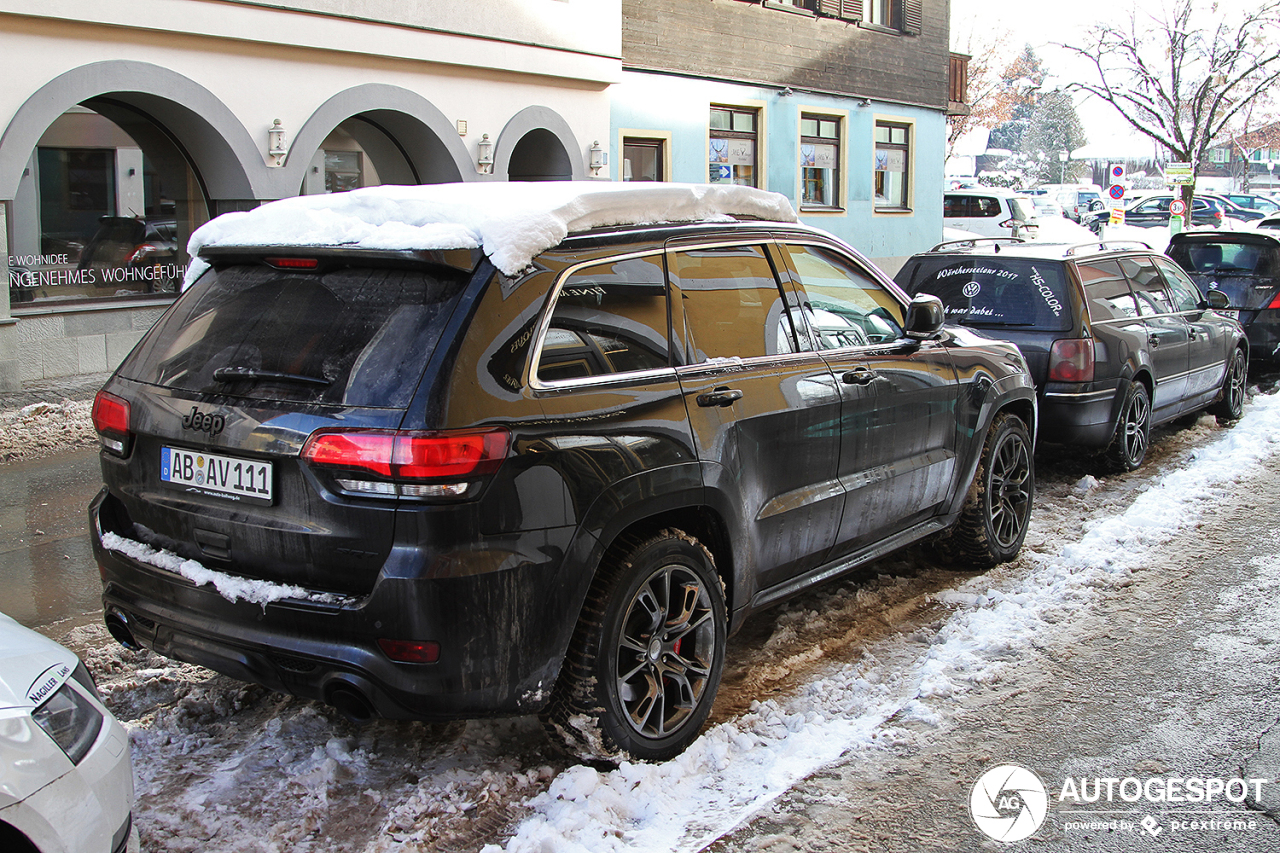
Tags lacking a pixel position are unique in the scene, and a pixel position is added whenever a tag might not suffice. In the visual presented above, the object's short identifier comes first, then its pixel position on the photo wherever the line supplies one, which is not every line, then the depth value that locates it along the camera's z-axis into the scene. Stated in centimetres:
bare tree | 2923
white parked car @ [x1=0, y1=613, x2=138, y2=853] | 231
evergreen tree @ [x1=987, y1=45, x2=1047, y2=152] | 4575
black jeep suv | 312
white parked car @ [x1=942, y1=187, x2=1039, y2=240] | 2958
